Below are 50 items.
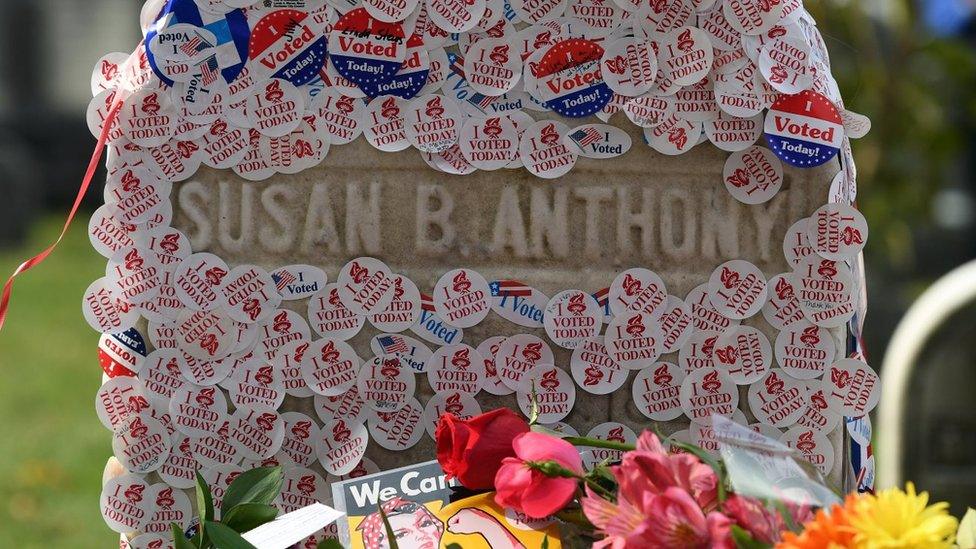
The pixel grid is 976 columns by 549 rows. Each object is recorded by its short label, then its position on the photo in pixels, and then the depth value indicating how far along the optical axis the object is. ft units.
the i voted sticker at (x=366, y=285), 5.83
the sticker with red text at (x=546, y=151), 5.76
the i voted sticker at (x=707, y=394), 5.82
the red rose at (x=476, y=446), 5.42
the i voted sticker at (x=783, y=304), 5.78
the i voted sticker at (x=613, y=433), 5.86
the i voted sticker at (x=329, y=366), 5.84
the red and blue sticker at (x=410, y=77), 5.74
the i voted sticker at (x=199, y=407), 5.83
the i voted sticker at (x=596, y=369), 5.83
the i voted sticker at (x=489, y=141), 5.76
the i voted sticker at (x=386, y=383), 5.85
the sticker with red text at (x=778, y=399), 5.82
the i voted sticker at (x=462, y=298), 5.82
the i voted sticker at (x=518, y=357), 5.83
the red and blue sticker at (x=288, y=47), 5.73
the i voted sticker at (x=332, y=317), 5.83
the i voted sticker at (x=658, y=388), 5.83
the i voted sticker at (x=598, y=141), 5.76
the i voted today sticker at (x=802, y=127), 5.68
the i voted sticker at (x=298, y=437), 5.86
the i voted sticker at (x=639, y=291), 5.80
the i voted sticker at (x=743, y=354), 5.80
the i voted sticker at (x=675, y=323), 5.81
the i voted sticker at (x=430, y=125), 5.76
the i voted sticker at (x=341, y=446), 5.84
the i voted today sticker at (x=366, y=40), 5.73
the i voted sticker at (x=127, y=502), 5.86
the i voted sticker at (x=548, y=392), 5.84
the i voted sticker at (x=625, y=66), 5.72
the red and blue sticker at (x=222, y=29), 5.70
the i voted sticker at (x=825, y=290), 5.76
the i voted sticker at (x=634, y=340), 5.81
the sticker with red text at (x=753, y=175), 5.73
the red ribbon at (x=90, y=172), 5.72
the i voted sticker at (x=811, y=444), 5.83
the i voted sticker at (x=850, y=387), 5.80
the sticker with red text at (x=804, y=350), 5.79
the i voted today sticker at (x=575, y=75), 5.73
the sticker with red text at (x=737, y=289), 5.78
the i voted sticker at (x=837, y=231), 5.72
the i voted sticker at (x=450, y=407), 5.86
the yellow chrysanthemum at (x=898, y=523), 4.88
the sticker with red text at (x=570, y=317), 5.81
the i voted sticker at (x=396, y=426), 5.87
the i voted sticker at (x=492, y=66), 5.74
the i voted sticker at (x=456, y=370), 5.84
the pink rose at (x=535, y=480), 5.23
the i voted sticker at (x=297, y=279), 5.82
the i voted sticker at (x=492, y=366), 5.84
